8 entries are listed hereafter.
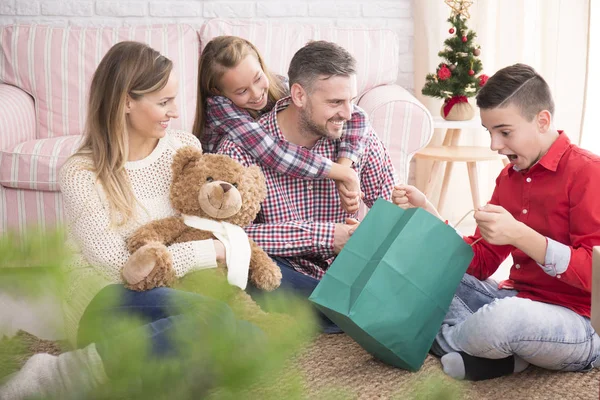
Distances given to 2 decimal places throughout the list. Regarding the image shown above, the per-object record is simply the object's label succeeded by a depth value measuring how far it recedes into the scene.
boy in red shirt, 2.93
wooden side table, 4.43
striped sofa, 4.09
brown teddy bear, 3.02
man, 3.30
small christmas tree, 4.55
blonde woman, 2.98
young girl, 3.33
